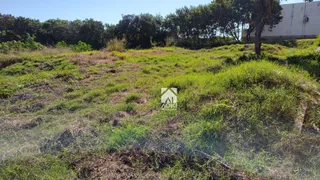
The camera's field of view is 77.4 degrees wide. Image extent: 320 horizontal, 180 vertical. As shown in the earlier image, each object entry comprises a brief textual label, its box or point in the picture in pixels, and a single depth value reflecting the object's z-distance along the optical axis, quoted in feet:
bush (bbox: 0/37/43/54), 27.76
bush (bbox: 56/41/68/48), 37.12
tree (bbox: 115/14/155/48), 54.34
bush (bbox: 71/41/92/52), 35.27
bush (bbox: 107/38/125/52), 33.17
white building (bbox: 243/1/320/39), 62.64
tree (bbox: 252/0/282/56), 19.87
